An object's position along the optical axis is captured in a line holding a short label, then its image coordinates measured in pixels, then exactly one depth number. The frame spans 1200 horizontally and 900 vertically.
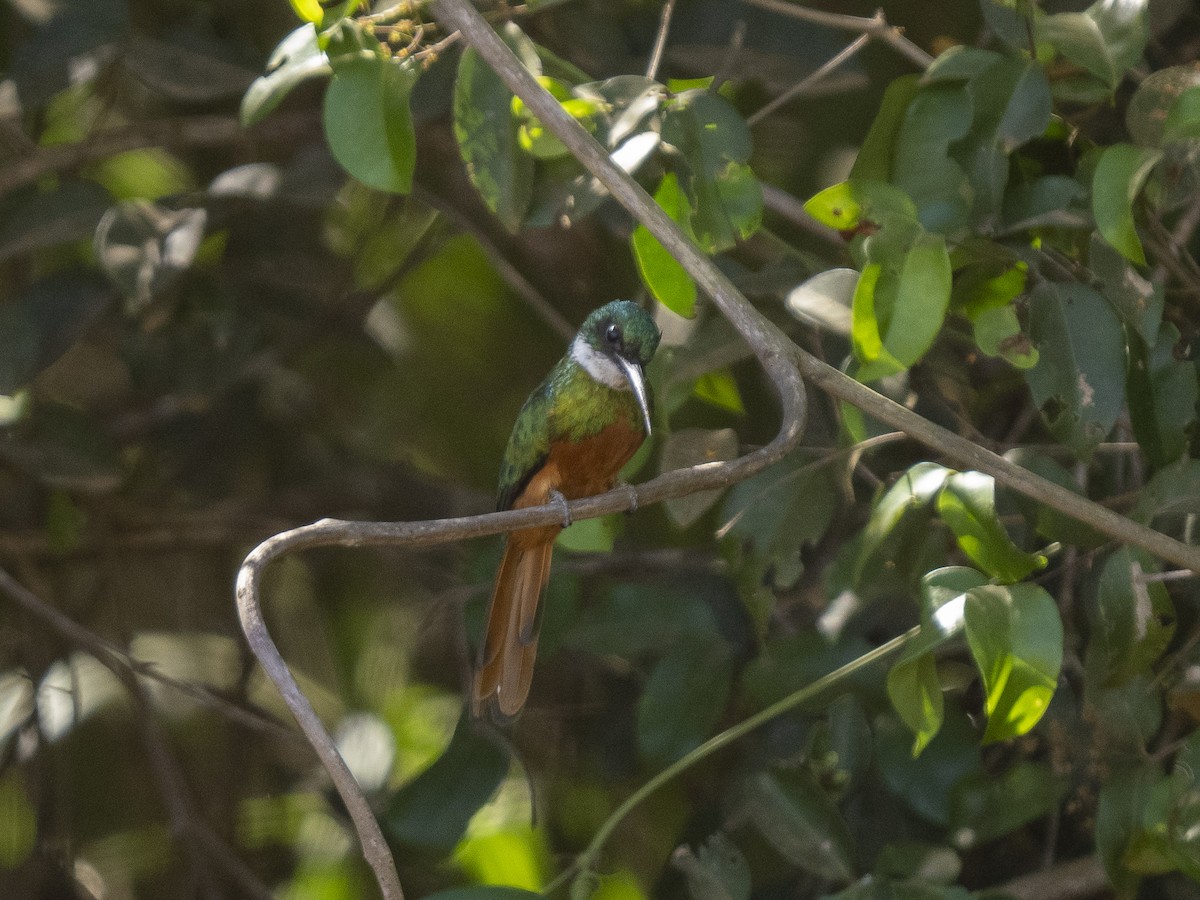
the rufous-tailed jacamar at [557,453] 10.26
